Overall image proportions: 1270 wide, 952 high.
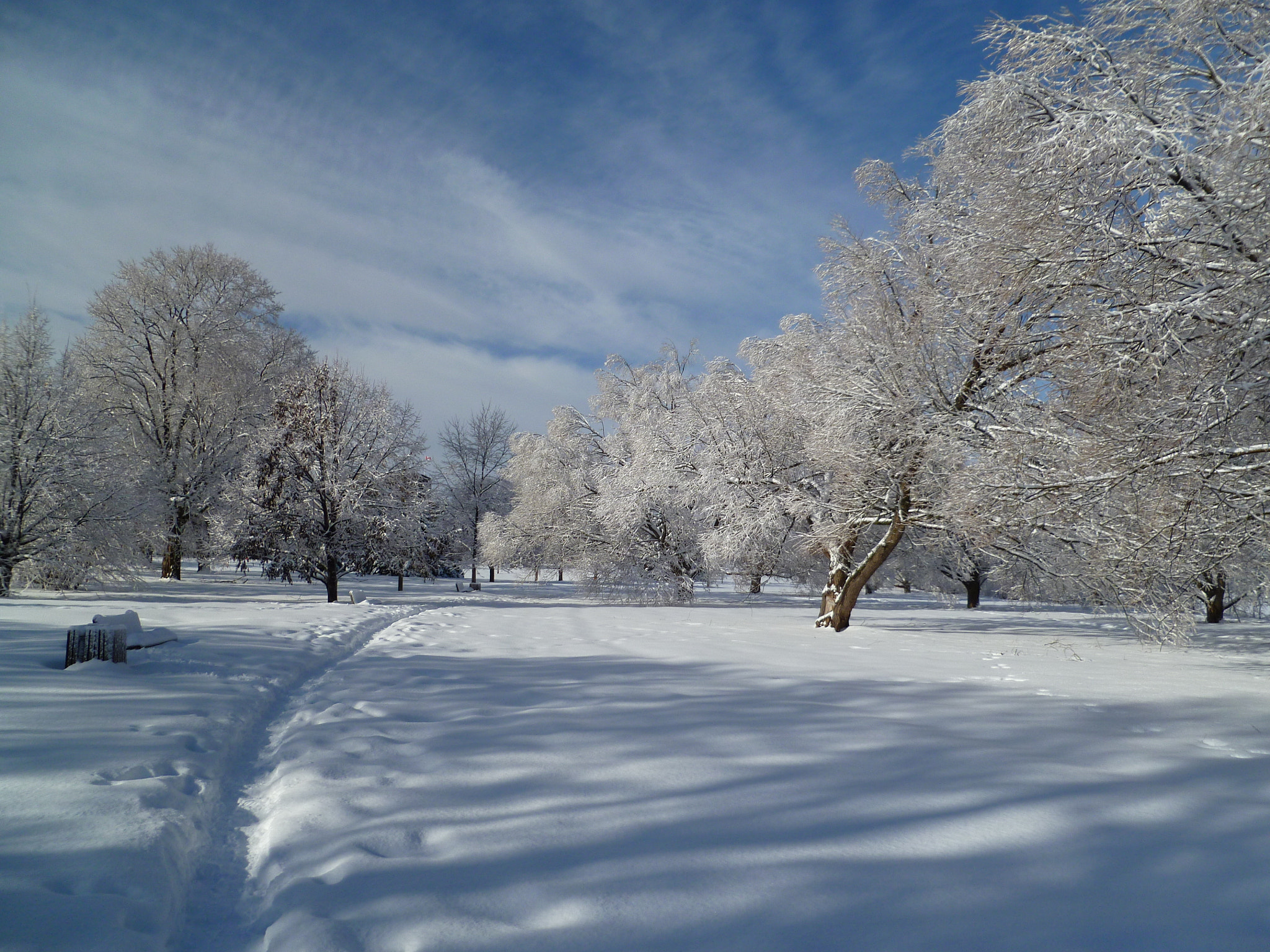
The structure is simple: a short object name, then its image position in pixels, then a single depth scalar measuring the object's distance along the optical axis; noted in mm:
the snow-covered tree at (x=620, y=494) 19141
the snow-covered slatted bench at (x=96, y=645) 5781
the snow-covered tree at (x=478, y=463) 33594
